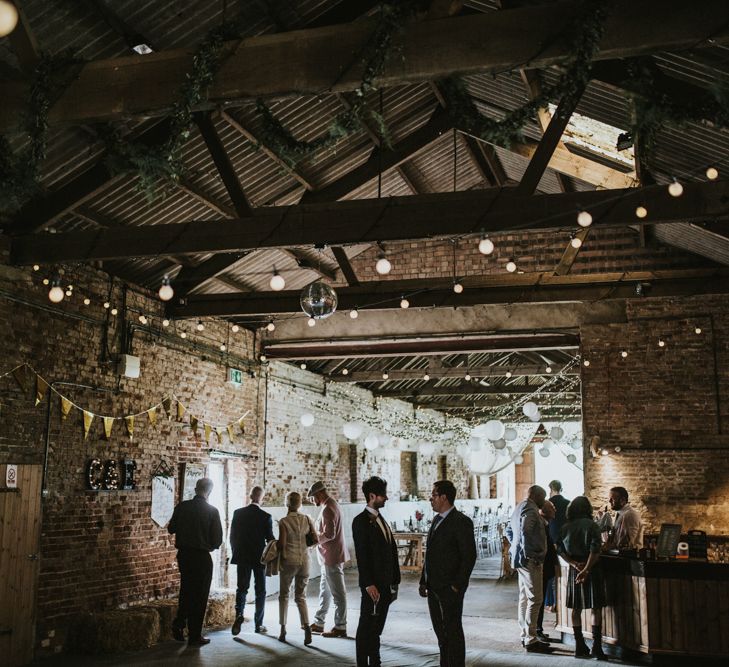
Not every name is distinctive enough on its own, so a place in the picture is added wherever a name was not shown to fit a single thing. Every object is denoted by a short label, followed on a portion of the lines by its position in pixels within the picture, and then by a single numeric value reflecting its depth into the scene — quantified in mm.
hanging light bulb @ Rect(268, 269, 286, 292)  7480
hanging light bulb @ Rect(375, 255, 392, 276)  7395
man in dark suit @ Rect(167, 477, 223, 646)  8273
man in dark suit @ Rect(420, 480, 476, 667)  5824
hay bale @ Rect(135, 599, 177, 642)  8578
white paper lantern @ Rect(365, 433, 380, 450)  14672
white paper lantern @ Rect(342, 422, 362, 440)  13289
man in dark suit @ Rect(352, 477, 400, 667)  6223
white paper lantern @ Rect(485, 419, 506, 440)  13477
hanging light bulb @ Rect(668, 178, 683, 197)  6051
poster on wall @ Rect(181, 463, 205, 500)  10523
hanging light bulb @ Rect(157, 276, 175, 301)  6976
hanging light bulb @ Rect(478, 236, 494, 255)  6762
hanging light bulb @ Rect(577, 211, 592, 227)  6389
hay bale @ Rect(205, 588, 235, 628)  9242
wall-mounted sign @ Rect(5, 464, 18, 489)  7473
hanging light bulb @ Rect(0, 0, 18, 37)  2627
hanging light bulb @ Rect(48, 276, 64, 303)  7039
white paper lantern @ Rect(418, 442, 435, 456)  15875
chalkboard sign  7605
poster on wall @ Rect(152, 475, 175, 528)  9859
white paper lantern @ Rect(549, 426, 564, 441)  14494
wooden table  14930
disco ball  6969
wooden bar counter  7223
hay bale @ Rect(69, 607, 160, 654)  7891
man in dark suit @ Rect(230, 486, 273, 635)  8820
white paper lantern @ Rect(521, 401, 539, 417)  13195
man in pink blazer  8625
